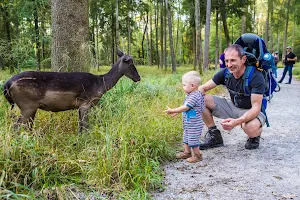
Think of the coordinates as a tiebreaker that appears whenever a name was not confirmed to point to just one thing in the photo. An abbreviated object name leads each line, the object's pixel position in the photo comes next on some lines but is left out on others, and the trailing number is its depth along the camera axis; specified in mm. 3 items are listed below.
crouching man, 4316
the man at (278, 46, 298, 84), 16641
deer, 4102
